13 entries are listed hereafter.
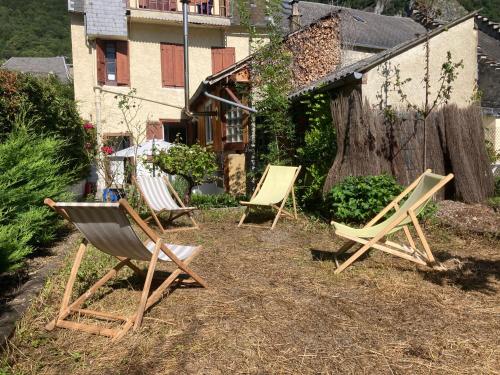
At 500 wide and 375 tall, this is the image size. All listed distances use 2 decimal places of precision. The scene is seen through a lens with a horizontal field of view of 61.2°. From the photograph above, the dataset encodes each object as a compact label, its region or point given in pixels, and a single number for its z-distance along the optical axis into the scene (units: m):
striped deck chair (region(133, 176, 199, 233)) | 6.32
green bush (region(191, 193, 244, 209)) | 9.05
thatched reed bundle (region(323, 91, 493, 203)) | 6.66
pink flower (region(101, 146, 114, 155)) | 8.67
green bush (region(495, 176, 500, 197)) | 6.99
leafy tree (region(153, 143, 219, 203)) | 8.17
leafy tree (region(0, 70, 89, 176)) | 5.43
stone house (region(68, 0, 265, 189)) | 15.34
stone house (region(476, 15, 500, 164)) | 12.26
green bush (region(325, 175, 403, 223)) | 5.98
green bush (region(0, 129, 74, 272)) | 3.68
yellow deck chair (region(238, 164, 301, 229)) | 6.58
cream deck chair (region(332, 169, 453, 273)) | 3.71
